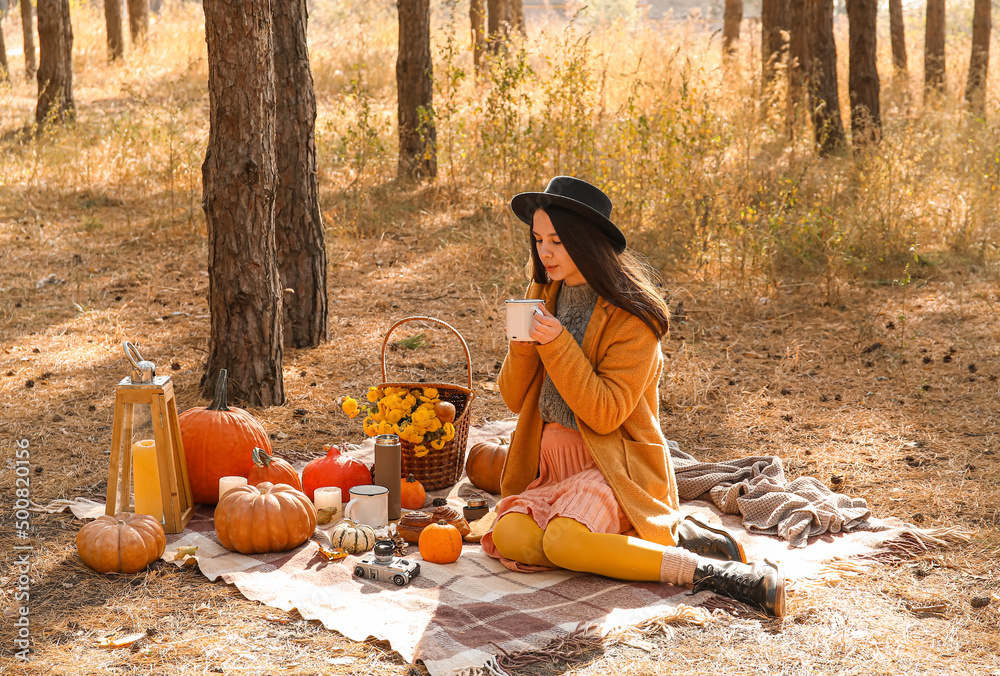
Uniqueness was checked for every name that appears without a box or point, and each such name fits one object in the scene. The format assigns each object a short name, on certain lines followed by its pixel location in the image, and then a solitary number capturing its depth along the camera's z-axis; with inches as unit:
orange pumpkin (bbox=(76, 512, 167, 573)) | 128.0
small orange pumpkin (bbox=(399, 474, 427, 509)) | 161.0
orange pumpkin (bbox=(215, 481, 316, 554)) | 135.6
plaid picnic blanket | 114.1
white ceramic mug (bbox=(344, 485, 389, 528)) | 147.7
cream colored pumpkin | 138.0
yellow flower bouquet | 162.1
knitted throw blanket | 151.5
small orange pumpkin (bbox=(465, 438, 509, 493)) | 169.8
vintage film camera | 129.0
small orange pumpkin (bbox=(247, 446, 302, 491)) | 148.6
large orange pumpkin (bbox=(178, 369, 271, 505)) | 156.0
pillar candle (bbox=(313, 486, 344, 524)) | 153.8
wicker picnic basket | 170.2
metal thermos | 153.3
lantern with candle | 137.7
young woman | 128.0
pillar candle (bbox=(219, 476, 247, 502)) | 147.4
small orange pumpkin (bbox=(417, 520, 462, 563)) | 136.6
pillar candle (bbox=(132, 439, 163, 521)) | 141.8
